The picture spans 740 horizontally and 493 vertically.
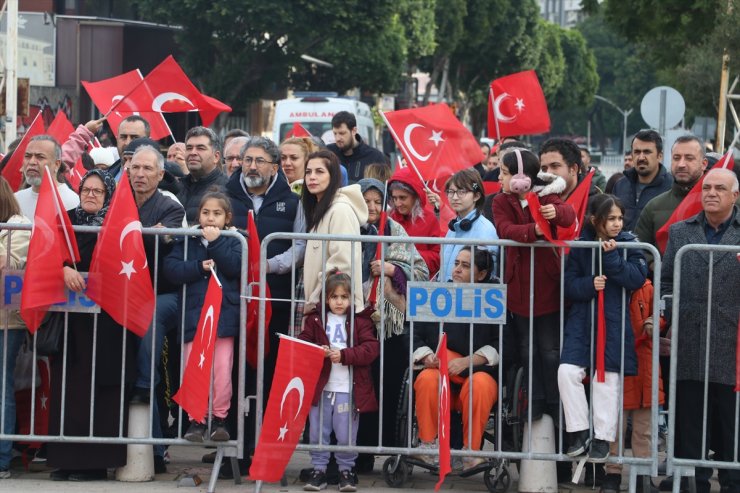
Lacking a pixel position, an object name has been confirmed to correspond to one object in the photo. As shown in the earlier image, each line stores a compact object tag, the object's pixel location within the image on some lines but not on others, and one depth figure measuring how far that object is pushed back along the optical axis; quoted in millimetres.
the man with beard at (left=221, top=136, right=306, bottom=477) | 14387
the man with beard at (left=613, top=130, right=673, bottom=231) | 17492
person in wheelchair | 13799
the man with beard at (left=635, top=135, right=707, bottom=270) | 15987
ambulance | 51996
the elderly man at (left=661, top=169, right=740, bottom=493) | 13608
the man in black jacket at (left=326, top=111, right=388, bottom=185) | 22274
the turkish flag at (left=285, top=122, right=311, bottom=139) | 23090
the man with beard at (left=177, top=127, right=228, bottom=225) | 16865
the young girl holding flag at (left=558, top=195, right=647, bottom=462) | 13495
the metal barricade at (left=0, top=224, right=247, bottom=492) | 13849
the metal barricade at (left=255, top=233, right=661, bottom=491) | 13530
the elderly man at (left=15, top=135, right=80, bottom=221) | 15774
